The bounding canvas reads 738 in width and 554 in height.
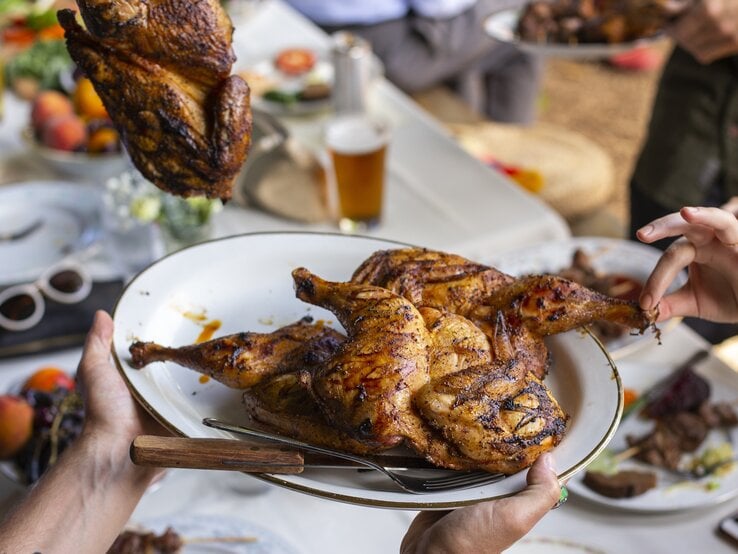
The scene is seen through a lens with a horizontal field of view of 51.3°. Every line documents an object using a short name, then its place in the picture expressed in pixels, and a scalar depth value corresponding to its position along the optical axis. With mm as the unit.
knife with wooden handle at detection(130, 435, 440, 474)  1101
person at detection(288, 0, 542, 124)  4438
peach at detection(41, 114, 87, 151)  2932
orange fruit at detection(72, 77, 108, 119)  3229
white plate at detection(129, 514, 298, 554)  1625
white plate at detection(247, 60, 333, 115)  3324
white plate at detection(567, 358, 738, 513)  1717
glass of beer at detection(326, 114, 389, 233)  2619
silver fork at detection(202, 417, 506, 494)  1097
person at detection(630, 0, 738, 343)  2543
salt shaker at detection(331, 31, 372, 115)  3037
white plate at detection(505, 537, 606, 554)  1594
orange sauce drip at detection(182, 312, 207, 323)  1445
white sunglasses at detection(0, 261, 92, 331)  2193
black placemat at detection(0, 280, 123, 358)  2156
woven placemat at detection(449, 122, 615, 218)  3686
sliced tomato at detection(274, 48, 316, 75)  3559
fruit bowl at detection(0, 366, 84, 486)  1797
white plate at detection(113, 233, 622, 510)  1110
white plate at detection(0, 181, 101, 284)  2570
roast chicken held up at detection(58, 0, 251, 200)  1251
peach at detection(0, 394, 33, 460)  1811
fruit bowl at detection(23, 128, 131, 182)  2877
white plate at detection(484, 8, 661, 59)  2680
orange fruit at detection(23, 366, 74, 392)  2035
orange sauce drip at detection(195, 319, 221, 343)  1428
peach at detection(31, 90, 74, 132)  3041
